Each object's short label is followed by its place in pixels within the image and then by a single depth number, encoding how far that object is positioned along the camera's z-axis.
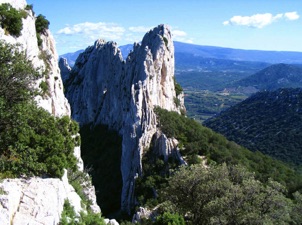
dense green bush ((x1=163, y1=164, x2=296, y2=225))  31.53
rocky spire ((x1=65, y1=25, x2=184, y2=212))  73.56
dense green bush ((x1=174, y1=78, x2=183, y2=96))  104.69
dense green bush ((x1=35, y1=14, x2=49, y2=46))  44.59
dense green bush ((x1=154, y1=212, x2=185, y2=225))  30.79
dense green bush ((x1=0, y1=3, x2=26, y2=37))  31.56
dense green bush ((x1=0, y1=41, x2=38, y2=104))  23.39
